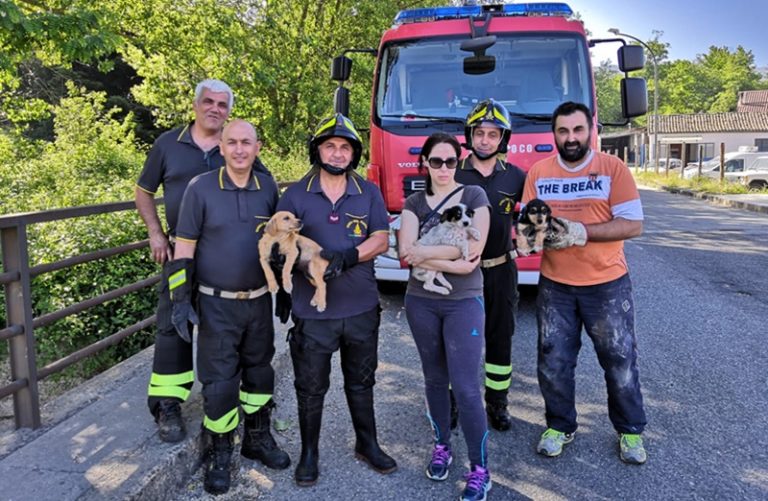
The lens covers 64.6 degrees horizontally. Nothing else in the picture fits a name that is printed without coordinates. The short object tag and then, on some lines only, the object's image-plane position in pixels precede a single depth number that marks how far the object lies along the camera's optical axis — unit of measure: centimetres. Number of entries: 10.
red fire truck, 573
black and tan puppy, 305
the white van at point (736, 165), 2533
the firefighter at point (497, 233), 350
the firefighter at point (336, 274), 295
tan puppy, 281
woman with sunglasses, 293
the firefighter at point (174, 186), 337
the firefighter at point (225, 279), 295
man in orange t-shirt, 319
